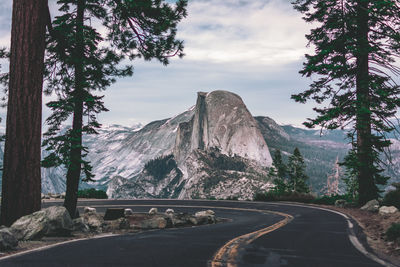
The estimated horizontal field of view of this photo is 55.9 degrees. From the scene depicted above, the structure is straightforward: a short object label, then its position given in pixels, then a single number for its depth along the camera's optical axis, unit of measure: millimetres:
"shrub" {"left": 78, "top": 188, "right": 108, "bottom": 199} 40416
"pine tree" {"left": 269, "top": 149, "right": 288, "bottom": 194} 60000
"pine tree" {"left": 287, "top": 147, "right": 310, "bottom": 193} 58531
